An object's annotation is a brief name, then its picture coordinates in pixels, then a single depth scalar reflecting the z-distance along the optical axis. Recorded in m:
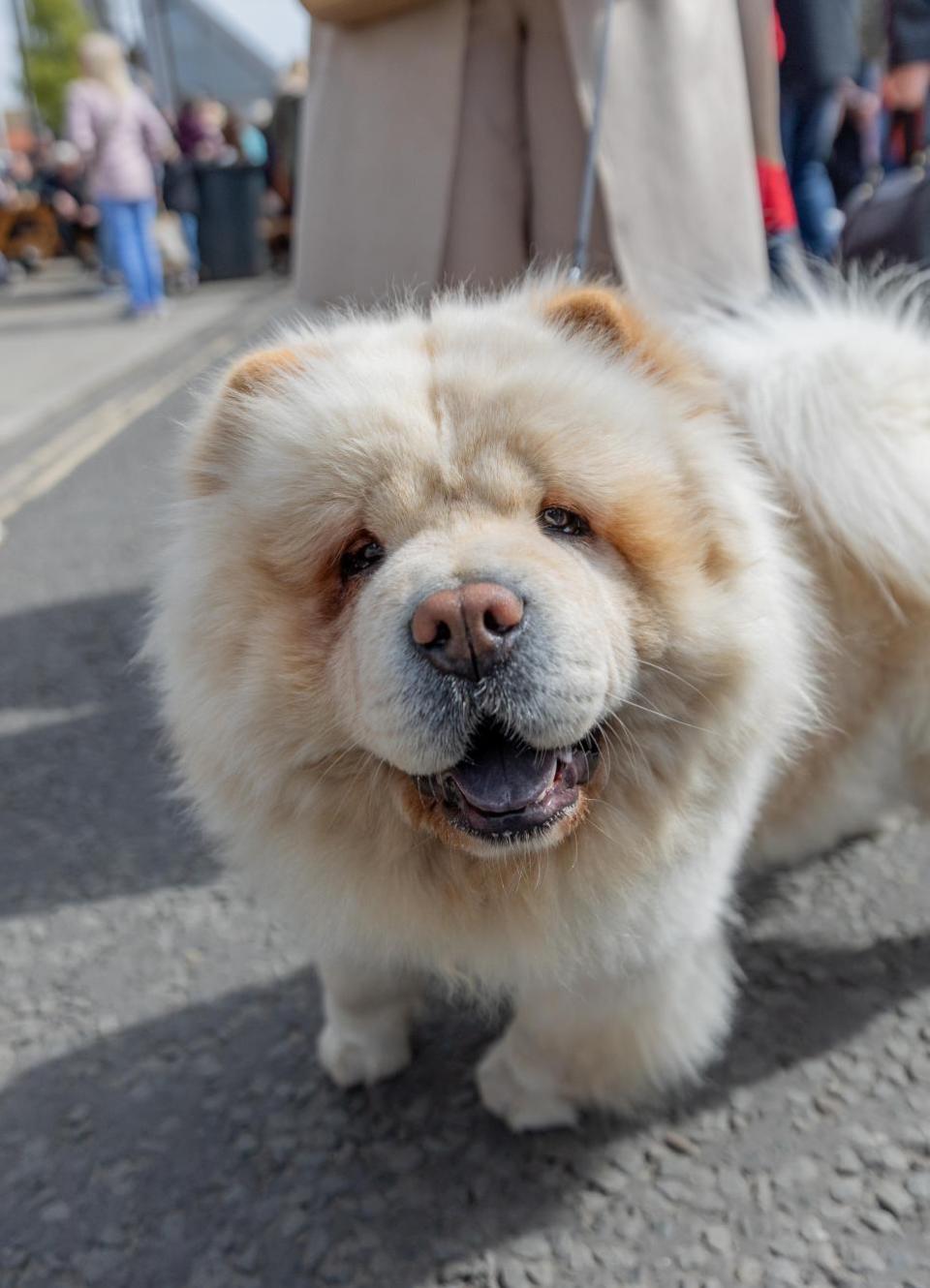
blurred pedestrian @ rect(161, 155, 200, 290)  14.61
